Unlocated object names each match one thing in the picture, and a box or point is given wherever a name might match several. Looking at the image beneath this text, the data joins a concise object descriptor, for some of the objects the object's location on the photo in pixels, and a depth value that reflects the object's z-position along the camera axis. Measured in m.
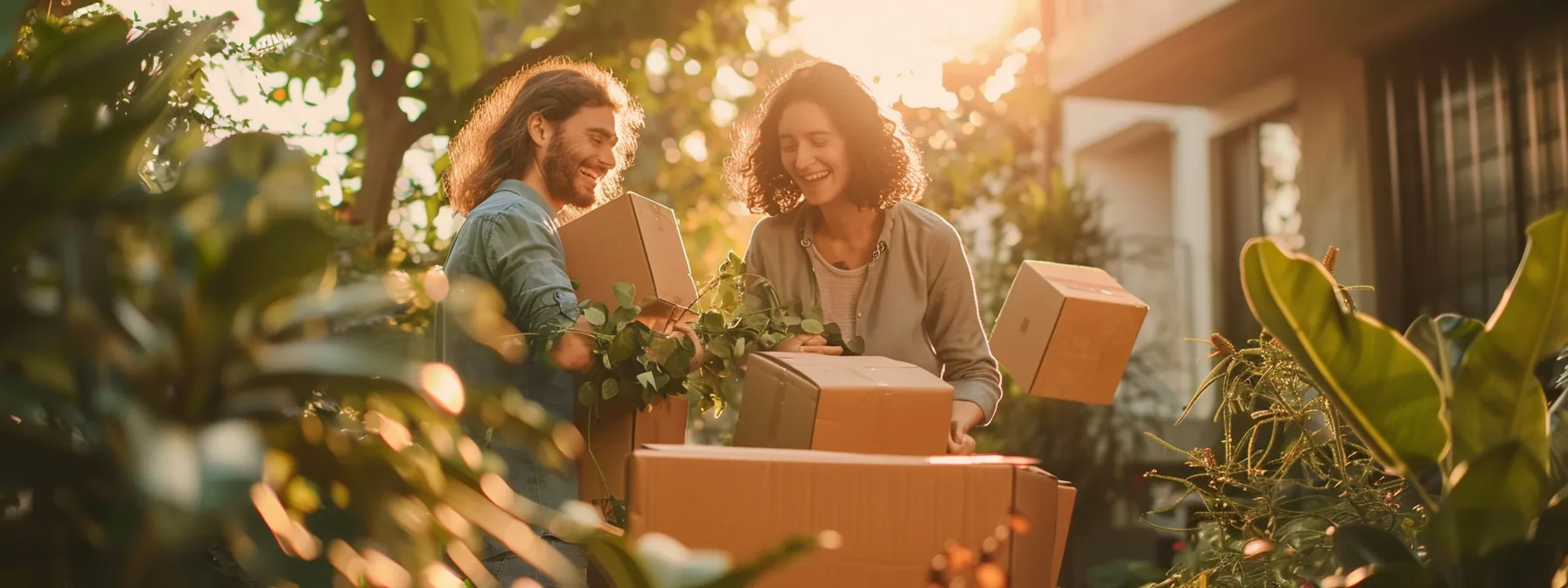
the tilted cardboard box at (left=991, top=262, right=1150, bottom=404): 2.88
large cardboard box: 1.82
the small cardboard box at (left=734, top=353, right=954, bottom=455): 2.15
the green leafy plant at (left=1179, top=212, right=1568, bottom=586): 1.83
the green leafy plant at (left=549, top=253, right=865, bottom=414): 2.35
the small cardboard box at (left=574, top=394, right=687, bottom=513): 2.43
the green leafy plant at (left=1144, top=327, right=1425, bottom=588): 2.26
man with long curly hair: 2.38
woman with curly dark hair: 2.94
